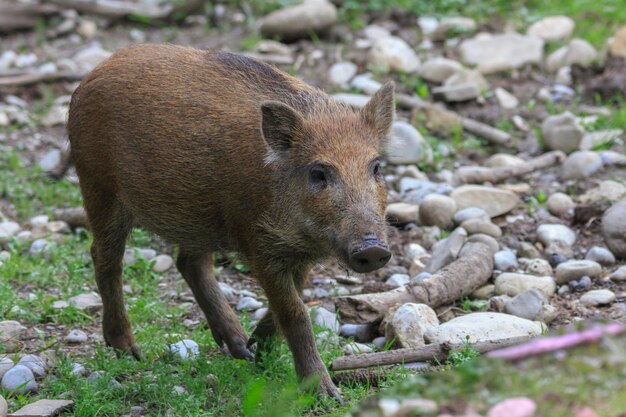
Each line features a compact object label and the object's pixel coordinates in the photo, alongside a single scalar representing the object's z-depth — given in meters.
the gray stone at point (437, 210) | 13.45
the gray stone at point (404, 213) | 13.73
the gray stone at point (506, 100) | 17.44
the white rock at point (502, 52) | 18.47
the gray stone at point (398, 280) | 12.07
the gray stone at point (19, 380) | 9.30
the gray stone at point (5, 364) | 9.65
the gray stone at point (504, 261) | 12.32
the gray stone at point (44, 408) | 8.52
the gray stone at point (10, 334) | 10.37
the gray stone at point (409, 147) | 15.33
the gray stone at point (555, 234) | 12.91
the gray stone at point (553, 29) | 19.16
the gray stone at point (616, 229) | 12.00
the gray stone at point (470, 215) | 13.37
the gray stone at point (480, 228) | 13.12
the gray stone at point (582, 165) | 14.76
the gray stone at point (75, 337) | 10.93
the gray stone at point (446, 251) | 12.28
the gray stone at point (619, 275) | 11.61
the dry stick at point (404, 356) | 9.02
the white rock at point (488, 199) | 13.78
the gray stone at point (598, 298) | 11.01
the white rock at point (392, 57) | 18.48
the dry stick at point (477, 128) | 16.30
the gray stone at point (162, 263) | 12.95
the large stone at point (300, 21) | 19.69
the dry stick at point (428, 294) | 10.92
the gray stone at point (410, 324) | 9.92
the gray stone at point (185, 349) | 10.16
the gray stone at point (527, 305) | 10.65
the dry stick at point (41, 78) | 18.50
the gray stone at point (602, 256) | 12.16
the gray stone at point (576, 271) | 11.77
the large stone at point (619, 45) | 17.98
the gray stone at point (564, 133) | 15.59
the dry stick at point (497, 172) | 14.95
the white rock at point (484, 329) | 9.73
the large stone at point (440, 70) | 18.11
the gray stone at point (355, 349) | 10.22
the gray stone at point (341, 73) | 18.03
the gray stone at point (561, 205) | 13.87
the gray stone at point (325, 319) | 10.91
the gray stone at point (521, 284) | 11.49
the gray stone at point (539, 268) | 12.14
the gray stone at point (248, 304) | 12.03
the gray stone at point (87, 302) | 11.73
